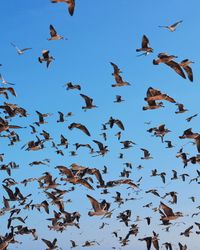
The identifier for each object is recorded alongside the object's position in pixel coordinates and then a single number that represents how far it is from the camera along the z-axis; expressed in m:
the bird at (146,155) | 45.70
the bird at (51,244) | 35.47
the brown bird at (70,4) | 25.48
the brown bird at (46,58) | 35.25
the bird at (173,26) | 29.61
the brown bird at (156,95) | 27.48
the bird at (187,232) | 40.84
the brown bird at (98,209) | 26.64
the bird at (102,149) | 39.63
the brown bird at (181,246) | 37.38
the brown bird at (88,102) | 35.75
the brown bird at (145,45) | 30.14
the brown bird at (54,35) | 32.69
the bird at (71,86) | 40.41
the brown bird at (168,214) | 28.86
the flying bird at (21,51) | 33.19
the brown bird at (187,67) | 26.95
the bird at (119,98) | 40.00
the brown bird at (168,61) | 26.19
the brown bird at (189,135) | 30.27
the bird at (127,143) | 44.94
